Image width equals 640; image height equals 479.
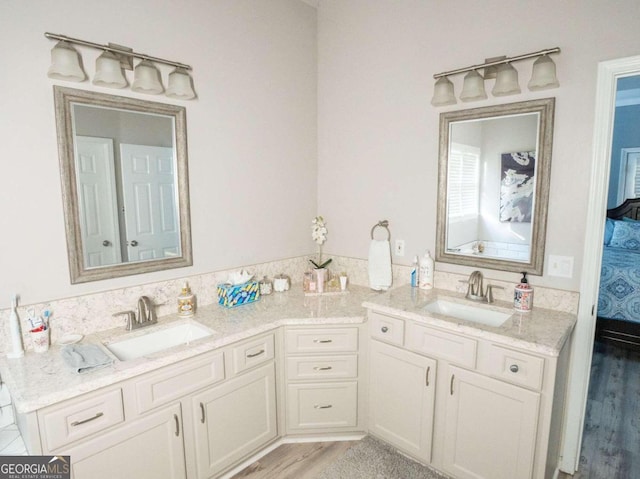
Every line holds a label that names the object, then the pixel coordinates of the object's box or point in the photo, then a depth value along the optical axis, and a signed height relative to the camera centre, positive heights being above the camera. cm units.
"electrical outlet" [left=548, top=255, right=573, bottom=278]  198 -37
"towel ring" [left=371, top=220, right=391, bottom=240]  268 -20
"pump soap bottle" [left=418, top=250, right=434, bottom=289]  245 -49
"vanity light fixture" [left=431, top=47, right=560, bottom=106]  185 +63
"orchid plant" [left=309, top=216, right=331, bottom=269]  300 -27
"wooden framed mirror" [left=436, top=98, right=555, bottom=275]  203 +7
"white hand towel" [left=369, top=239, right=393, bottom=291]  264 -47
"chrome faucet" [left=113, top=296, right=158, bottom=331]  196 -63
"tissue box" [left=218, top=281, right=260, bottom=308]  233 -61
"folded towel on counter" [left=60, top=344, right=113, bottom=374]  153 -68
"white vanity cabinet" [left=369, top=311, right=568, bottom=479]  169 -102
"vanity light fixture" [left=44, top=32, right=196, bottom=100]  168 +62
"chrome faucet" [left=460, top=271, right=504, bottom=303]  220 -54
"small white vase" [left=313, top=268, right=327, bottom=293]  267 -58
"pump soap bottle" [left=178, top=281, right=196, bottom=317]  216 -62
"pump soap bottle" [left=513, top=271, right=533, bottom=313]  200 -54
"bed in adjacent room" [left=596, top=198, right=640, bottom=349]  350 -98
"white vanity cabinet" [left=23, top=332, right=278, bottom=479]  146 -100
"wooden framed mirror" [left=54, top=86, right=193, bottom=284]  181 +7
